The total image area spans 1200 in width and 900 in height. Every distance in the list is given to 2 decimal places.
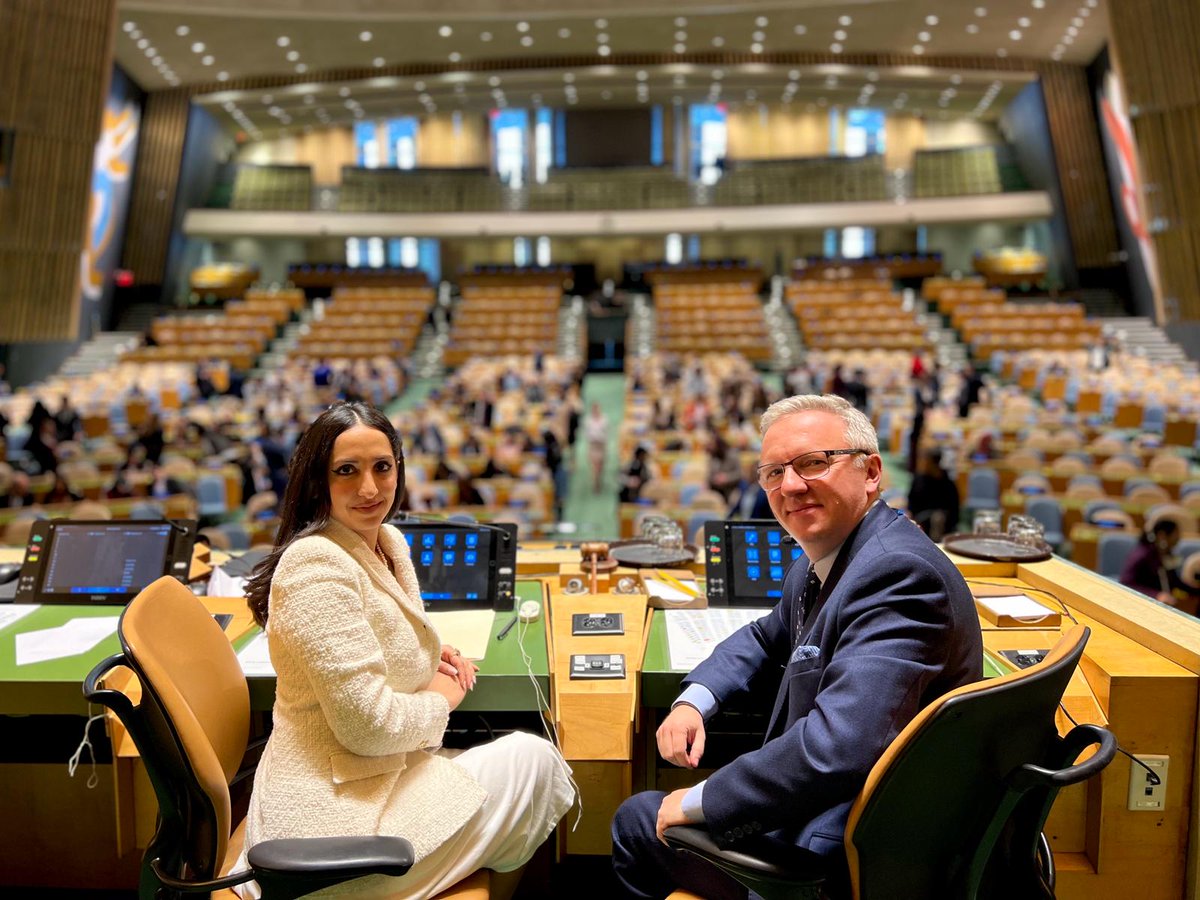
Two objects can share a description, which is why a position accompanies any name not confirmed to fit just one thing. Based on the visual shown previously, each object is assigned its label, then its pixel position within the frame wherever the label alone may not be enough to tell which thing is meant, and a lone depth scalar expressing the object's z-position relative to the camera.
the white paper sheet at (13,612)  2.72
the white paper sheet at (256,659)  2.23
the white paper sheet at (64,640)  2.42
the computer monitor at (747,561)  2.78
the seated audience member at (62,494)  7.46
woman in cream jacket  1.61
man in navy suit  1.46
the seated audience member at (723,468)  7.48
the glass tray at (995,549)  3.04
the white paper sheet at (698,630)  2.33
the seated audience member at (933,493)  6.27
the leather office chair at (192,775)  1.50
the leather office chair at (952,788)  1.34
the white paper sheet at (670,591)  2.81
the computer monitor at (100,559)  2.92
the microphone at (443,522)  2.81
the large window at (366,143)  27.14
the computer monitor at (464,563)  2.74
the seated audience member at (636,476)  7.60
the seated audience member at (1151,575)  4.27
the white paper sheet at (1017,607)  2.57
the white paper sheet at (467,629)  2.37
